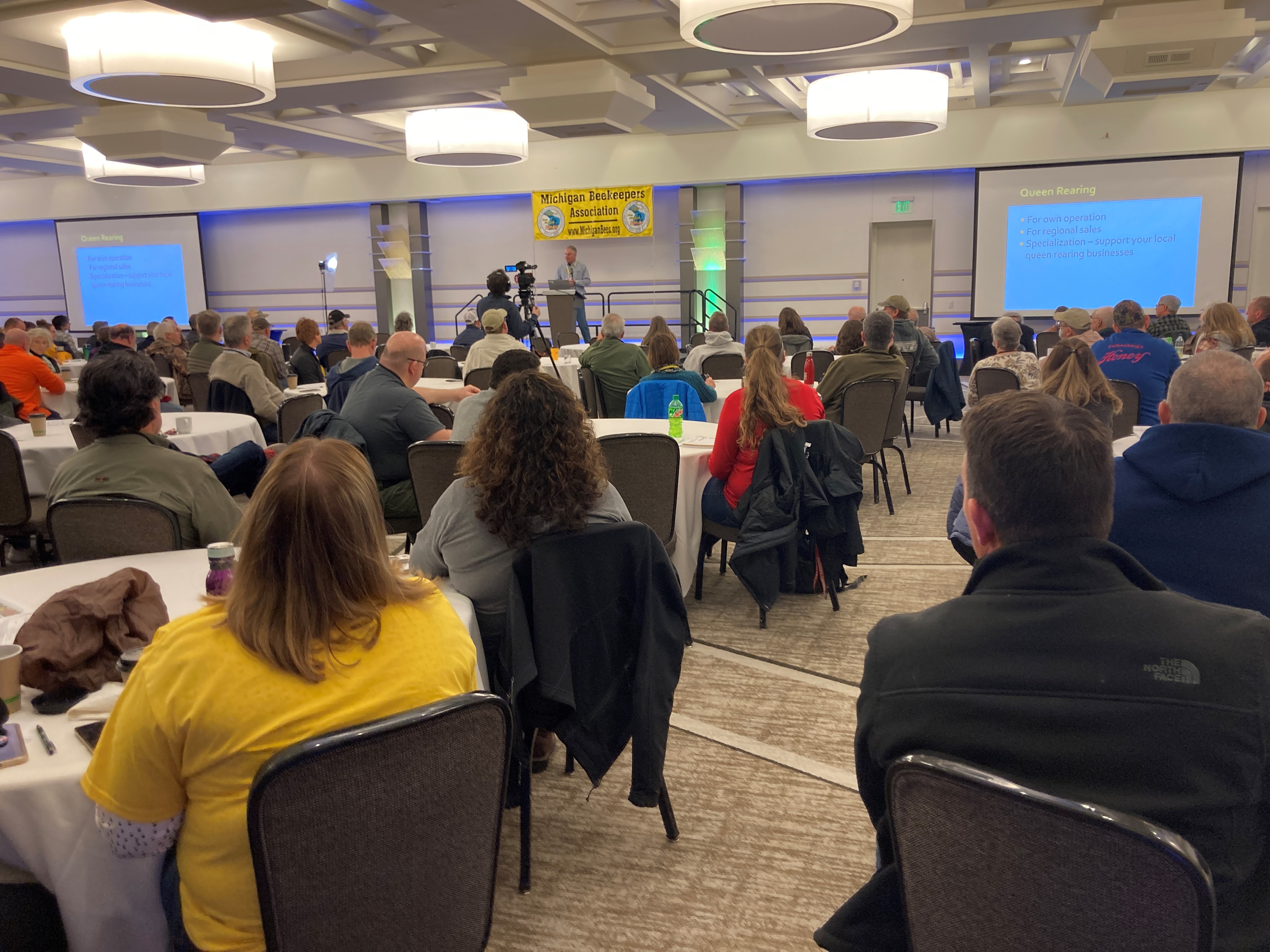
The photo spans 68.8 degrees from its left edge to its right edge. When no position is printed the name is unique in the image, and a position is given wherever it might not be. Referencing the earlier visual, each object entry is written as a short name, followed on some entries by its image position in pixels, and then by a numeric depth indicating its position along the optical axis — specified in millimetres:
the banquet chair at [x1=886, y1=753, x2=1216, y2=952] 981
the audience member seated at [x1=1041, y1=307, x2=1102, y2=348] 8758
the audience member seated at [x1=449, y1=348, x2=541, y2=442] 3521
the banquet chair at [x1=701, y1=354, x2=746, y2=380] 7633
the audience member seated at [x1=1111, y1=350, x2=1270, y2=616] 2035
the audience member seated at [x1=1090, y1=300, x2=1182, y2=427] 5375
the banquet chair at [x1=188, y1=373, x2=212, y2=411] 7125
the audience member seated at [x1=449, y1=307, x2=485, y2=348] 9500
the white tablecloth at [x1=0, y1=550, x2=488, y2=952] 1511
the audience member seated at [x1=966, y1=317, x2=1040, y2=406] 6152
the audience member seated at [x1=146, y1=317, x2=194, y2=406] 7656
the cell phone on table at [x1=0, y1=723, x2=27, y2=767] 1543
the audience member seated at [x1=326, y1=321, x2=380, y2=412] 5898
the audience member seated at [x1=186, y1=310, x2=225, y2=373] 7195
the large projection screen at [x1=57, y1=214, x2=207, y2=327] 16625
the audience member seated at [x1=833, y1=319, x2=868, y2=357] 6809
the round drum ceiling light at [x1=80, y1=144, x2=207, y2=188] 11695
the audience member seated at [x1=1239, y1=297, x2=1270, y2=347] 7230
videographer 8695
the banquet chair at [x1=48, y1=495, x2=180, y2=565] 2611
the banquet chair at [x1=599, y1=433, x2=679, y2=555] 3678
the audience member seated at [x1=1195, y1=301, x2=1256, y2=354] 5848
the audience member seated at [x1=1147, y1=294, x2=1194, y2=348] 8688
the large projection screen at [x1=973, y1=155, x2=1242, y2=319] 11828
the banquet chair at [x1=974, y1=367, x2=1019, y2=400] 6070
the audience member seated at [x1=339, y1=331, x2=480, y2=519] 4258
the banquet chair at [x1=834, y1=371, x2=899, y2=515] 5770
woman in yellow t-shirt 1291
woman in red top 3938
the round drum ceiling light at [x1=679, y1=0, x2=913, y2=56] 5383
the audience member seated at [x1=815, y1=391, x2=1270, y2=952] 1091
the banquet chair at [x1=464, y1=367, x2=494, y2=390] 6844
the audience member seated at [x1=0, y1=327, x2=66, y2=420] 6418
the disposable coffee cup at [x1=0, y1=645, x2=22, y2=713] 1711
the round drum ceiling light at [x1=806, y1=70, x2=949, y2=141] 8500
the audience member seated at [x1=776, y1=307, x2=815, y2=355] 8648
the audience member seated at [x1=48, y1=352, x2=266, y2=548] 2680
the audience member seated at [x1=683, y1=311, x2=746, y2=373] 7906
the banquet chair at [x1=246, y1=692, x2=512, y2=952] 1211
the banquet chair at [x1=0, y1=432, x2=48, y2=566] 4352
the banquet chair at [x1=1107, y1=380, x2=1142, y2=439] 5172
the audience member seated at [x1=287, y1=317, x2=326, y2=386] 8211
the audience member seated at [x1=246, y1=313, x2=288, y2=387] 8656
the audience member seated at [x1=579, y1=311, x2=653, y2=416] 6801
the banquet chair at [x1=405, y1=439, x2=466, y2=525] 3713
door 13648
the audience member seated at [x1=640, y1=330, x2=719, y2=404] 5453
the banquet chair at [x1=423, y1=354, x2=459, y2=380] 8125
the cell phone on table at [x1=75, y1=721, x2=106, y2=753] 1596
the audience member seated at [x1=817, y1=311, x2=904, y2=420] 6238
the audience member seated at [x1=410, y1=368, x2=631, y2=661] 2322
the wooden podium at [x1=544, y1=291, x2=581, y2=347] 11859
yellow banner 14297
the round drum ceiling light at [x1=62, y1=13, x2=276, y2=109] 6742
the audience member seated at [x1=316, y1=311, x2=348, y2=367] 9945
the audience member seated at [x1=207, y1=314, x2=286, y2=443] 6398
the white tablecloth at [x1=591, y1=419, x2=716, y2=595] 4152
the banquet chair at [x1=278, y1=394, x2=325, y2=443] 5762
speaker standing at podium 13172
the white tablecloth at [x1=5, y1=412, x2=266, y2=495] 4922
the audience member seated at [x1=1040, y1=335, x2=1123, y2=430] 3963
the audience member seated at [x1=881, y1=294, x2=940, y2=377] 8508
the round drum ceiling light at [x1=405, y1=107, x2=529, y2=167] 9461
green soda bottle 4555
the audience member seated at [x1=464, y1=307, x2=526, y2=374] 7344
